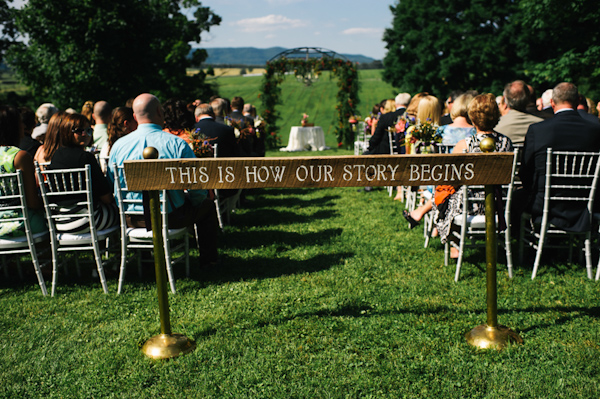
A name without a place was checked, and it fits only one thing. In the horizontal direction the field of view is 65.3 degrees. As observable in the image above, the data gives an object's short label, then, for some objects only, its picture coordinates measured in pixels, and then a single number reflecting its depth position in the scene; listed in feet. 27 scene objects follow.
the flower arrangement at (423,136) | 20.10
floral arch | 66.28
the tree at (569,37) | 71.26
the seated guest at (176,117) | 19.79
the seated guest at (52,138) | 15.29
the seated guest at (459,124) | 19.07
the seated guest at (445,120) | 25.73
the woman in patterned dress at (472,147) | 14.76
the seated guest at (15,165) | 14.82
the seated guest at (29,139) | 18.83
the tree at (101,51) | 68.59
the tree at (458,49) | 94.07
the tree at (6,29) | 82.79
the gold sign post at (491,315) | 10.67
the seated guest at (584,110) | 20.44
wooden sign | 9.79
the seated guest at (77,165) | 14.89
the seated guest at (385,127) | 27.37
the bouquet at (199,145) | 18.06
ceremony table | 63.82
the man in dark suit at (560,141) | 15.15
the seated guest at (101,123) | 21.74
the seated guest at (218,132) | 22.21
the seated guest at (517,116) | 18.43
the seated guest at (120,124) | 17.71
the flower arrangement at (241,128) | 25.93
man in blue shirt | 14.94
